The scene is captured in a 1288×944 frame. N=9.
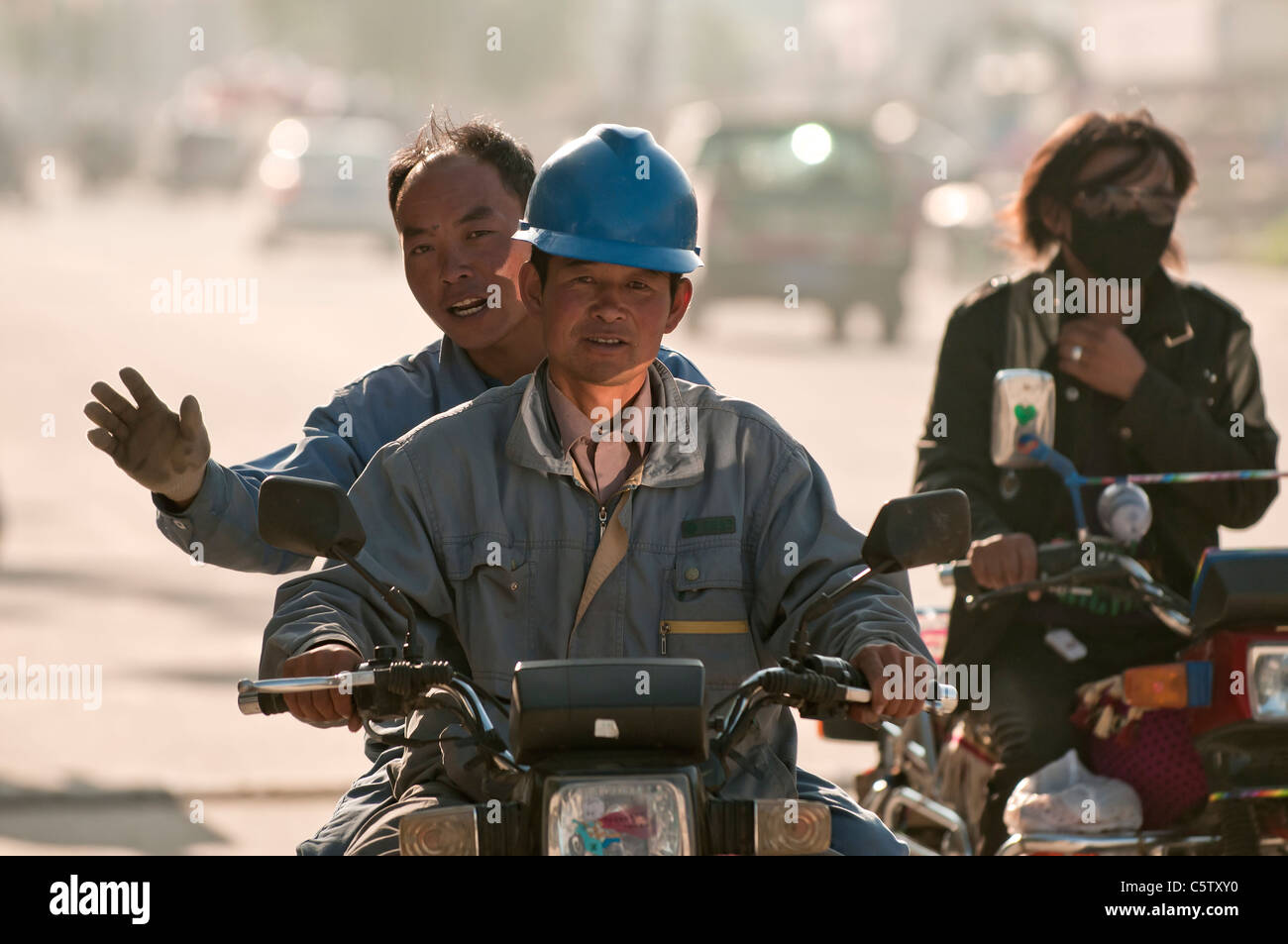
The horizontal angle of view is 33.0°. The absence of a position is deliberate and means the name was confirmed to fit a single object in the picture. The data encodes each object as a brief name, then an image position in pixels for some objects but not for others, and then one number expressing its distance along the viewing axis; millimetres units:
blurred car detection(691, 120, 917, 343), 20219
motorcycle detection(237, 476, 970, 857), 2668
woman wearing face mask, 5039
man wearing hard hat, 3236
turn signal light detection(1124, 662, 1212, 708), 4355
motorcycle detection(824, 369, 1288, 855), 4219
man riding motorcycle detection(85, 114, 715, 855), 4062
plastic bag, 4527
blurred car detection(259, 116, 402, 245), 32219
